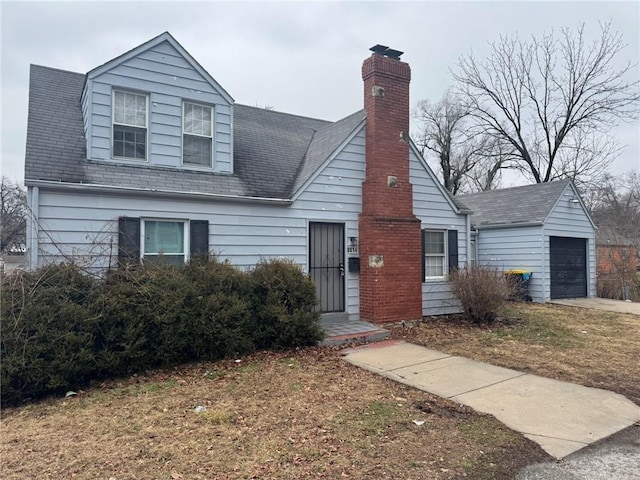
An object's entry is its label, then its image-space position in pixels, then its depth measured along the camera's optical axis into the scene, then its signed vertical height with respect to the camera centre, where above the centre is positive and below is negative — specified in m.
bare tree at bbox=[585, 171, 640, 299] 15.94 +2.13
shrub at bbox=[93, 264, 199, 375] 5.40 -0.89
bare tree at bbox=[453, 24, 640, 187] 23.41 +10.46
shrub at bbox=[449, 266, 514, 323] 9.24 -0.83
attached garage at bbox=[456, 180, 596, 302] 14.17 +0.66
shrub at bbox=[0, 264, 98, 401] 4.64 -0.95
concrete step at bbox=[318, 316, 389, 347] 7.61 -1.53
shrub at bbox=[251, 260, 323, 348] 6.84 -0.88
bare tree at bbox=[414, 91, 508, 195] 33.16 +9.24
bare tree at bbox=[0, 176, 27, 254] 17.79 +3.22
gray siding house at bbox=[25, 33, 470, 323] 7.05 +1.47
